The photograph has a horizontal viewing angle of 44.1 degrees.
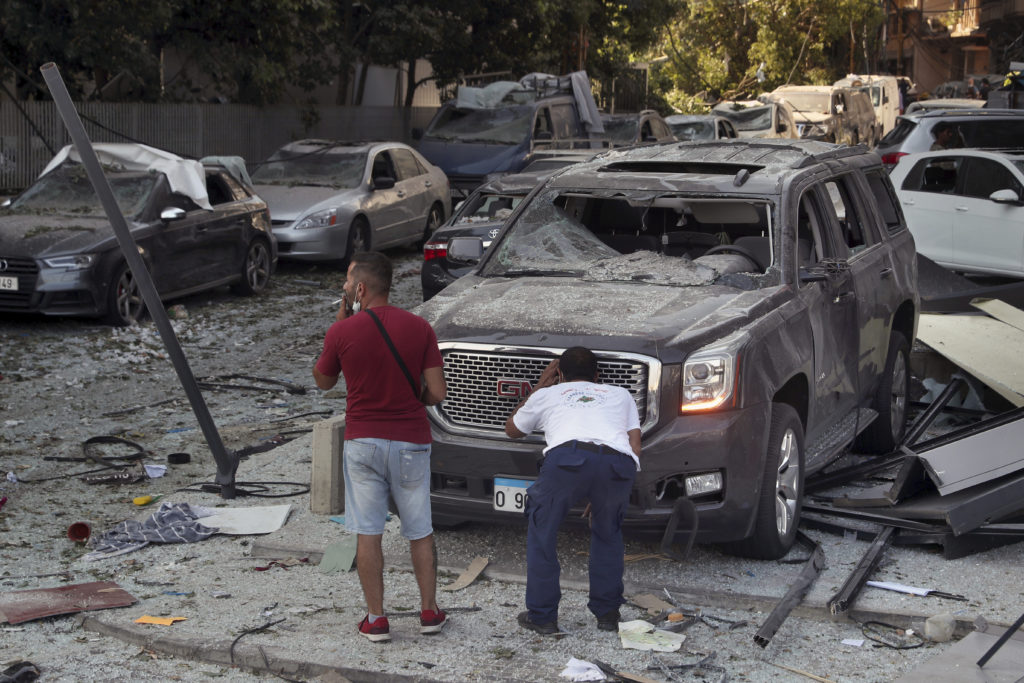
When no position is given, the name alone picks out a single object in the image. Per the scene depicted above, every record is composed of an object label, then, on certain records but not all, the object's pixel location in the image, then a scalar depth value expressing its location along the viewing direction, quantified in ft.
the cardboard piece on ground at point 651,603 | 17.99
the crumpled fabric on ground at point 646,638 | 16.58
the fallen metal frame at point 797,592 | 16.63
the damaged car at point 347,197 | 52.75
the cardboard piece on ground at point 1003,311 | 30.32
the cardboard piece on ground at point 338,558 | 19.77
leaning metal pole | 21.65
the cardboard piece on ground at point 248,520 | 21.48
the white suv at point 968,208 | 44.39
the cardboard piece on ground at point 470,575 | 19.11
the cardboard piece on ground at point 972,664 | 15.17
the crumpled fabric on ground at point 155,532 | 20.74
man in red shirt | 16.72
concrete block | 21.13
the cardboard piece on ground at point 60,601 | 17.76
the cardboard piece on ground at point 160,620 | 17.58
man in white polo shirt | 16.66
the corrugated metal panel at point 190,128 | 62.59
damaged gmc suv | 18.17
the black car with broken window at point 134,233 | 38.68
